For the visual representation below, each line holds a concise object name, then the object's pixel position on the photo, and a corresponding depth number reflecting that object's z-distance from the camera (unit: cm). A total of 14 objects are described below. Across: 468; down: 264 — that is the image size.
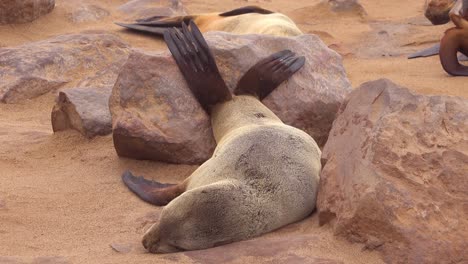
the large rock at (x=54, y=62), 1242
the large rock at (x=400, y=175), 628
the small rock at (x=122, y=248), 672
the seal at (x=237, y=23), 1325
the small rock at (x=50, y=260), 625
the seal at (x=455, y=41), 1400
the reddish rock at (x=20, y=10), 1617
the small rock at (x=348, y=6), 2034
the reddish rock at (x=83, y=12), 1789
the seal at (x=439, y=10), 1830
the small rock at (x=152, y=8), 1806
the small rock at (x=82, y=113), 1021
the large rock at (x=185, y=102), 941
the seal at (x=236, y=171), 679
